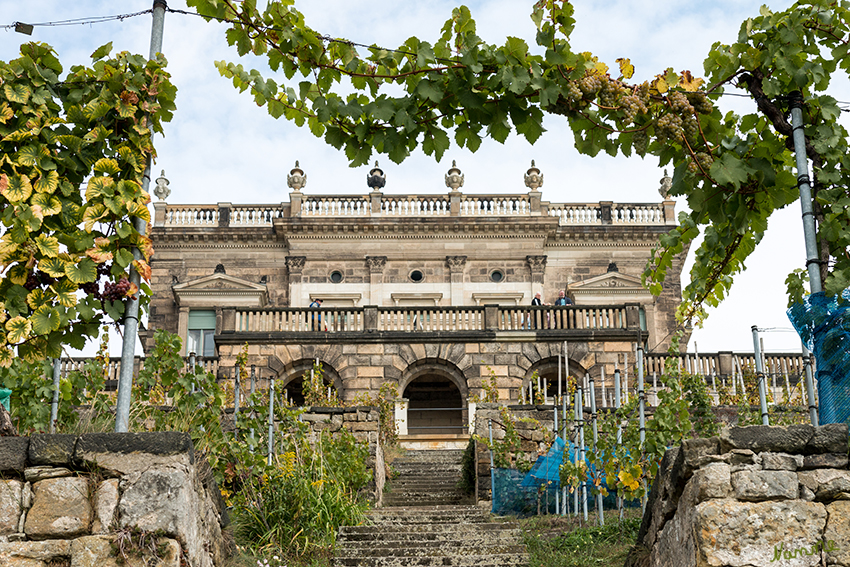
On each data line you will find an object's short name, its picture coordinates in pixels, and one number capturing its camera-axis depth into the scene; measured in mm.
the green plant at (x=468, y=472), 15880
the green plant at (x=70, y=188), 5273
